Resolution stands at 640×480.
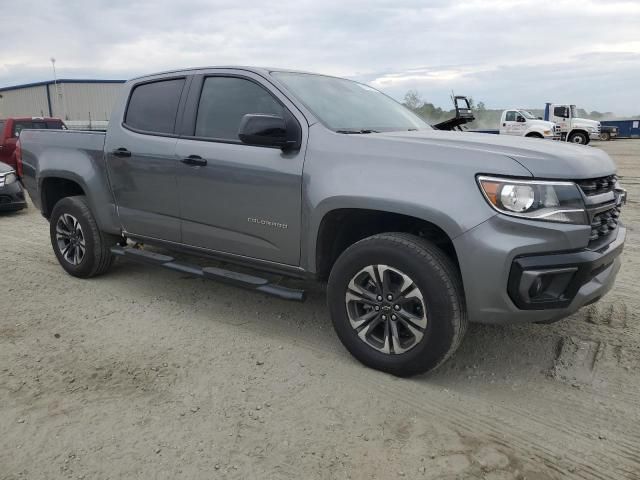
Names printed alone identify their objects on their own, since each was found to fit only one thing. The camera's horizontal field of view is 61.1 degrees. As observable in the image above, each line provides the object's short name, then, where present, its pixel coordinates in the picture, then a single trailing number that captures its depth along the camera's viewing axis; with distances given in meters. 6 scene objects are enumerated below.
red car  12.40
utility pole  35.09
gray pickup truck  2.76
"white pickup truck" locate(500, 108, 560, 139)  24.48
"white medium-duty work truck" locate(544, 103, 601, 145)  27.50
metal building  35.22
